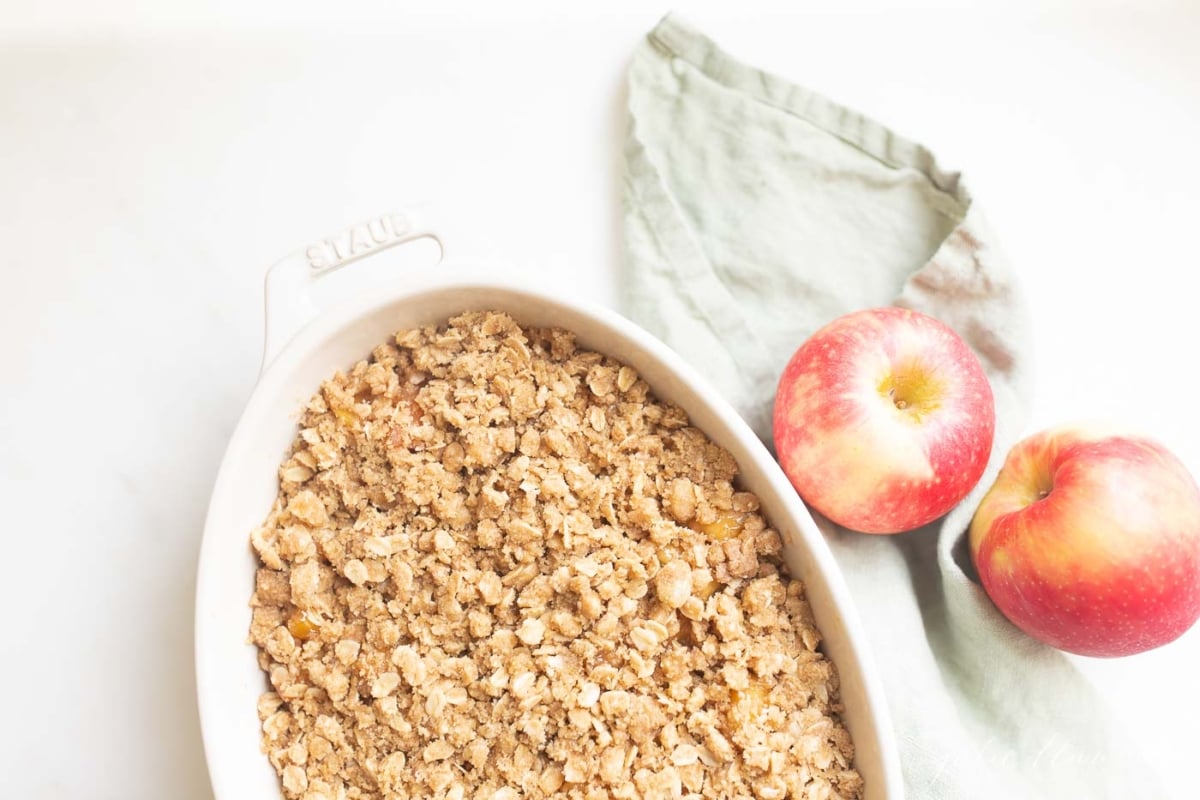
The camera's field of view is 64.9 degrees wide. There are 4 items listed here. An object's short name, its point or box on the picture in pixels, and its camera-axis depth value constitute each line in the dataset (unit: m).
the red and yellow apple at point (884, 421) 0.85
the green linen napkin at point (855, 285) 0.94
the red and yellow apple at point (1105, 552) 0.83
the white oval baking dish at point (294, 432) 0.80
